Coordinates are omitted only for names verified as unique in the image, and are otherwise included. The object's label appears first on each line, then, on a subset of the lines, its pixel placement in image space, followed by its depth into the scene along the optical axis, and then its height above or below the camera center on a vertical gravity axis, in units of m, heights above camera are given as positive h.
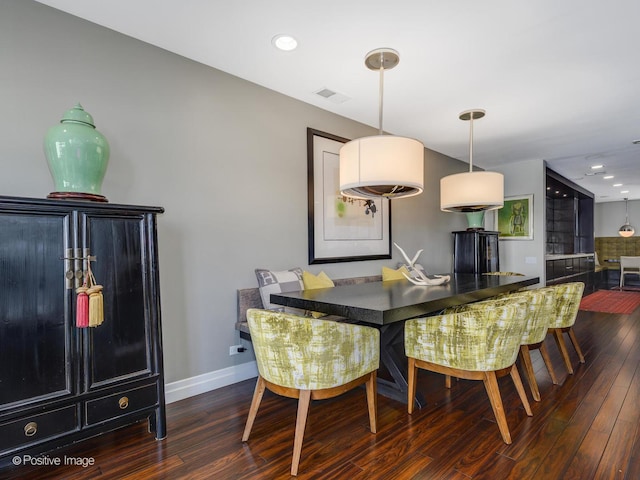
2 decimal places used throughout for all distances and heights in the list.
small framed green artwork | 5.81 +0.29
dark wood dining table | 1.94 -0.42
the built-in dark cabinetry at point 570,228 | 7.13 +0.17
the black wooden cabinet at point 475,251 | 5.39 -0.24
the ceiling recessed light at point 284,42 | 2.42 +1.38
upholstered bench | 2.80 -0.56
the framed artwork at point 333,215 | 3.56 +0.24
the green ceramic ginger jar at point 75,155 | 1.78 +0.44
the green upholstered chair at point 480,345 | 1.99 -0.65
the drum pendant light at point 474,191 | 3.27 +0.43
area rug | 6.07 -1.31
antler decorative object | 3.01 -0.39
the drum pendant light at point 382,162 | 2.33 +0.51
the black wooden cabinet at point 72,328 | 1.58 -0.44
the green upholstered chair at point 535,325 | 2.42 -0.64
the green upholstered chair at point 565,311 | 3.01 -0.66
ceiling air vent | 3.26 +1.36
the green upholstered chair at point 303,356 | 1.75 -0.62
